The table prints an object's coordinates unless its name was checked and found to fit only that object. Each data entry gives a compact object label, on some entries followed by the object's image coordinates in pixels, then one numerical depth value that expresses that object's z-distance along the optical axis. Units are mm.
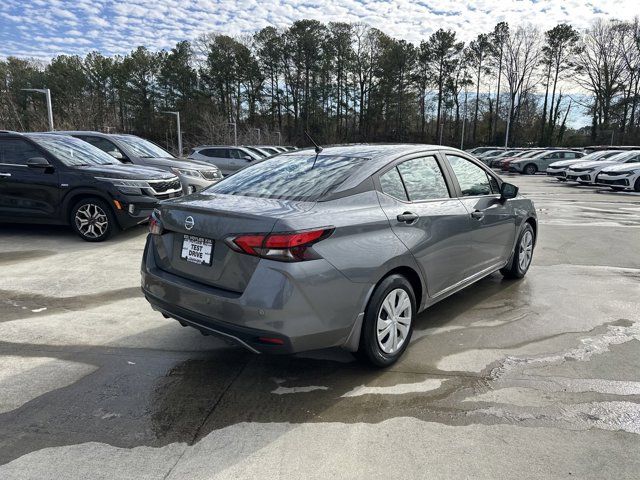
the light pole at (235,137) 39897
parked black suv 7305
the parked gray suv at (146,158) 10266
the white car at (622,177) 17297
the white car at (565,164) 23391
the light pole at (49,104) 19203
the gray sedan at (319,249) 2750
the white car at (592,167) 19572
